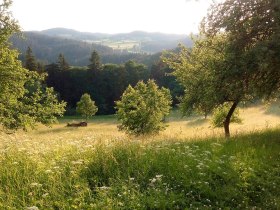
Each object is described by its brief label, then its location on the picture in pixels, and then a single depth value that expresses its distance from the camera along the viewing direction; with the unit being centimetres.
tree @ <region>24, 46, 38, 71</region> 9056
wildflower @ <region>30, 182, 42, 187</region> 740
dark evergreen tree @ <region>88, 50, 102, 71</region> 10831
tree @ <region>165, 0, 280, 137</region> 1291
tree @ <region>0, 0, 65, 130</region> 2273
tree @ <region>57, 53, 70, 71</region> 10681
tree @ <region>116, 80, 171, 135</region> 4197
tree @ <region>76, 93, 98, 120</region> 7725
